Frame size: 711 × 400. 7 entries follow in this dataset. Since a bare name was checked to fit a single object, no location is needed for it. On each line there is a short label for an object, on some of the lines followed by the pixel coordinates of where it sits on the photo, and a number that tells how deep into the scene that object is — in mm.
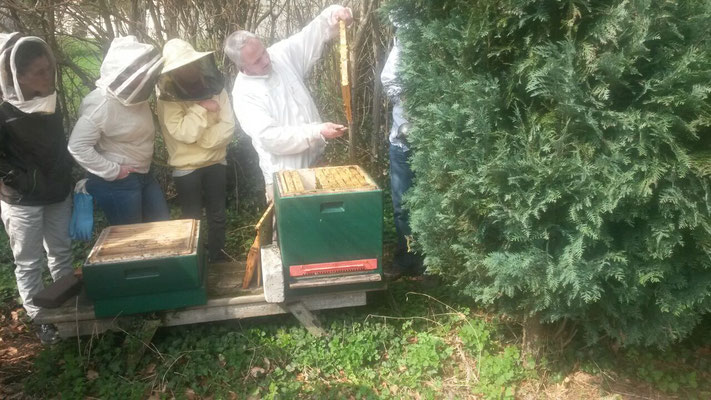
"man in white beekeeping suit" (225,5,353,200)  3551
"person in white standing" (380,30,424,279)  3865
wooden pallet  3312
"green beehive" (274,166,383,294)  3078
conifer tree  2189
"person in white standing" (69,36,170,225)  3316
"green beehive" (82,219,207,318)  3061
